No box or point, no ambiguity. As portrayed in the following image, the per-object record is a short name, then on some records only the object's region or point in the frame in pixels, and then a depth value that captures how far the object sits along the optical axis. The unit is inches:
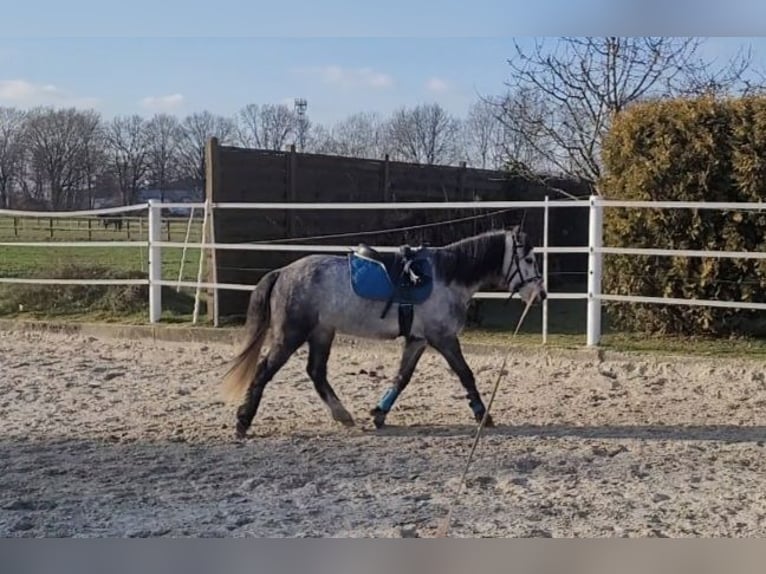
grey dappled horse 188.7
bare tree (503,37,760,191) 367.6
